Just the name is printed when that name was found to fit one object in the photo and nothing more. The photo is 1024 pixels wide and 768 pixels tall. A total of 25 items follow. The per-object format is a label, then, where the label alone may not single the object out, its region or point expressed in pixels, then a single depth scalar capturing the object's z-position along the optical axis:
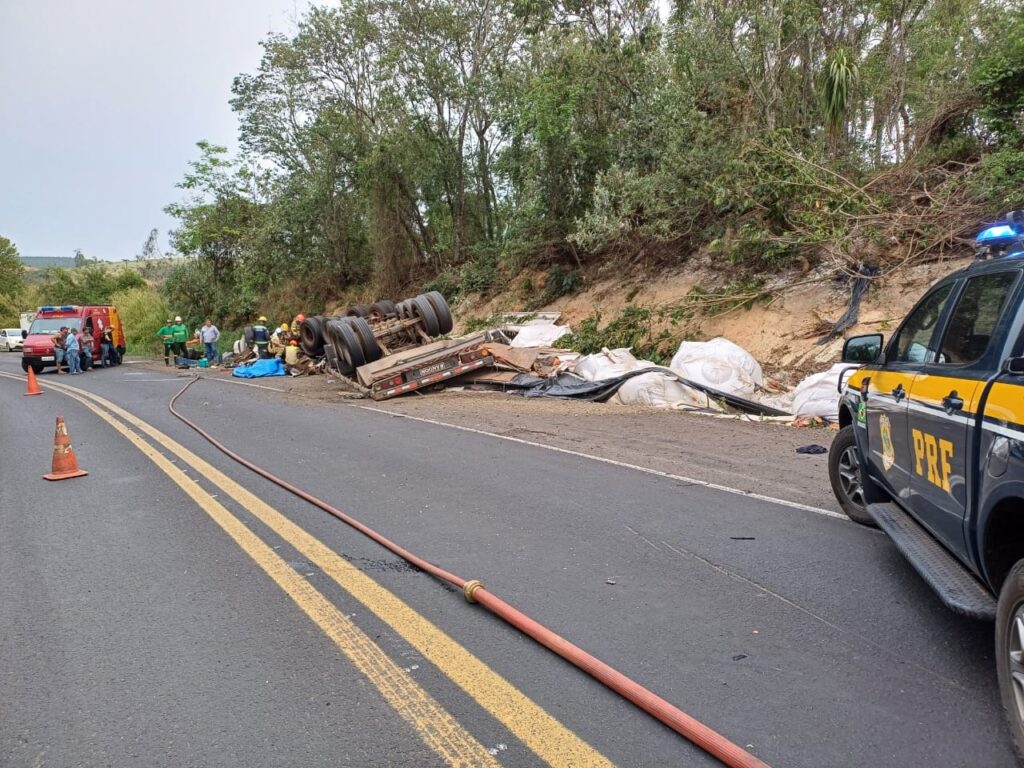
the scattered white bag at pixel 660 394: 11.66
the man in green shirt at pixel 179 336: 27.70
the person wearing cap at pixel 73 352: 23.84
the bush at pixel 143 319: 39.78
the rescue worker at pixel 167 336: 27.55
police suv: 2.62
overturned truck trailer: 13.98
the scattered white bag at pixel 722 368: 11.73
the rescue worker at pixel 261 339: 22.83
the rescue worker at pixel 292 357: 20.98
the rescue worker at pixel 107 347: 26.84
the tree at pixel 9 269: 61.34
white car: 44.73
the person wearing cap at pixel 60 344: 24.00
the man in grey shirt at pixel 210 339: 26.67
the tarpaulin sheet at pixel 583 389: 11.22
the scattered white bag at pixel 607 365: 13.47
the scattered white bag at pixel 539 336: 17.91
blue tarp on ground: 21.02
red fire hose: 2.49
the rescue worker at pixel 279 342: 22.31
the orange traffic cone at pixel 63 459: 7.34
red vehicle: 24.39
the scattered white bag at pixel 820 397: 9.91
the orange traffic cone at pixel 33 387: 16.70
